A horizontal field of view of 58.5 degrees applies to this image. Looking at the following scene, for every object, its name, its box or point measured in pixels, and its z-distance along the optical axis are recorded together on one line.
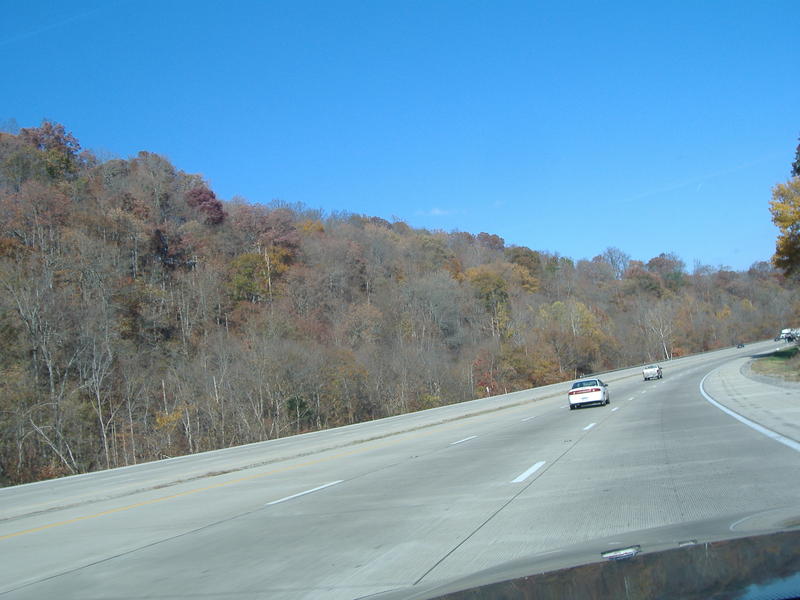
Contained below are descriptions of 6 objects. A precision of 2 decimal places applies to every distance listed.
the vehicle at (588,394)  31.95
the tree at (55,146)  70.82
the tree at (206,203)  83.24
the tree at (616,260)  167.75
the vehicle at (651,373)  57.41
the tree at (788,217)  50.28
